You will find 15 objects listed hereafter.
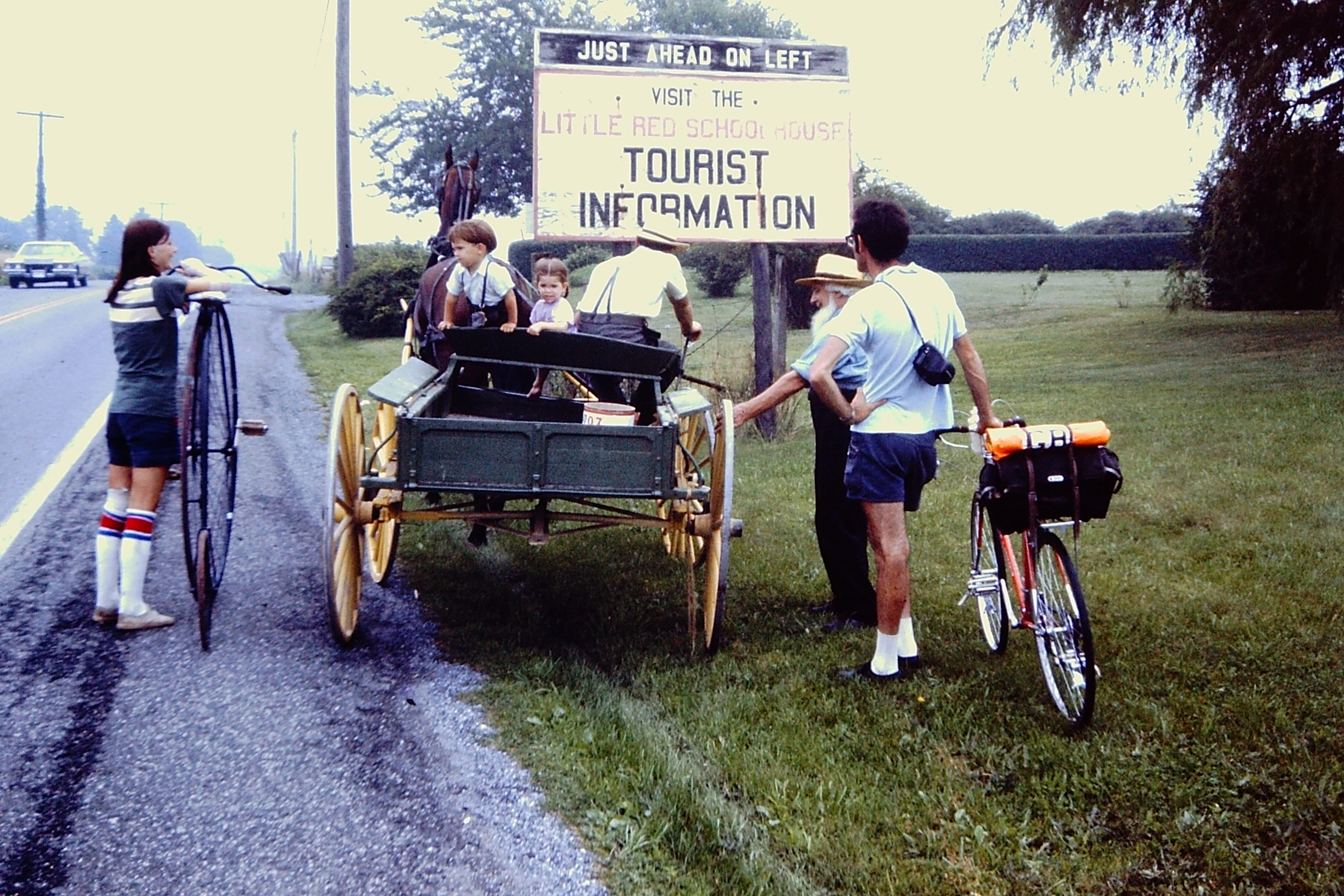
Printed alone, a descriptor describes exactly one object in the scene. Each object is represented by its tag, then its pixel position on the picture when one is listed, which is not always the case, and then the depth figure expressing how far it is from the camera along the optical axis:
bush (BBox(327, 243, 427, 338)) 23.39
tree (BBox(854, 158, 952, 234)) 22.27
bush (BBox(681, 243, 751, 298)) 27.41
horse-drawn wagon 5.28
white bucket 6.52
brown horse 7.91
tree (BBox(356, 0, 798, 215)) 49.41
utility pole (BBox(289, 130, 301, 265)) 65.50
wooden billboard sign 10.75
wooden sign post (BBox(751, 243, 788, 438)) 11.72
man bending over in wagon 7.00
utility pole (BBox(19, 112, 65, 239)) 76.81
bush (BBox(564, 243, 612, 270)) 35.22
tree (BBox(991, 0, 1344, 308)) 13.84
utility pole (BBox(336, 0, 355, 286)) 23.25
